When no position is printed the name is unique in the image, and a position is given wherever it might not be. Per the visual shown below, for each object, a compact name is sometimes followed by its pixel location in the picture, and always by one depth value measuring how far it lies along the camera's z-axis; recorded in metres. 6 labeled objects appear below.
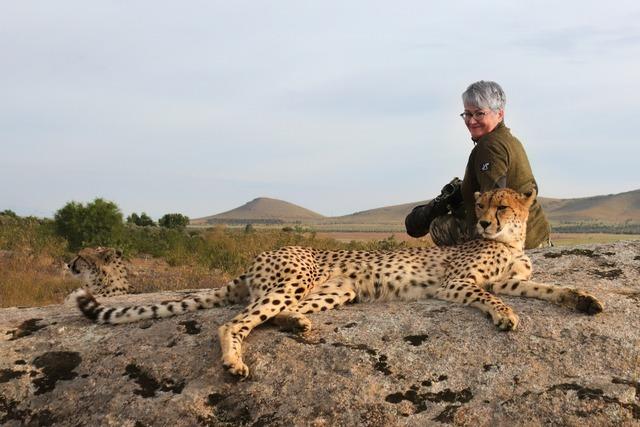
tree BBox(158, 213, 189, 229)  29.36
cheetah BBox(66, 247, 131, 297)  6.80
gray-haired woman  5.05
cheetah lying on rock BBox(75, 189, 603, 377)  4.32
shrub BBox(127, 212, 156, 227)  33.13
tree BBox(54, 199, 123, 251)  17.09
